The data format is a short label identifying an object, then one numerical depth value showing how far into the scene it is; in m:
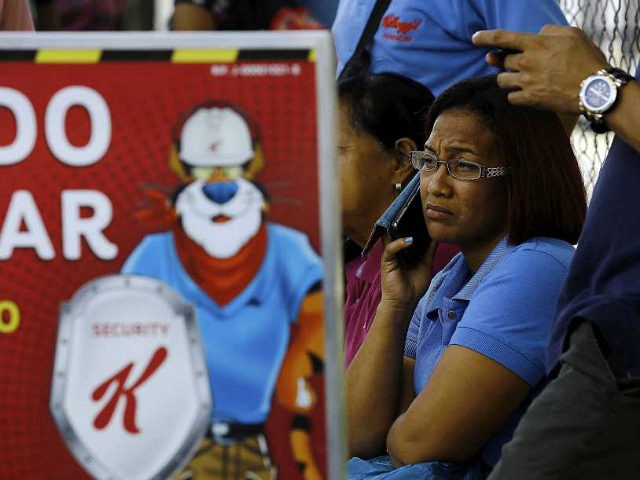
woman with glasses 12.13
